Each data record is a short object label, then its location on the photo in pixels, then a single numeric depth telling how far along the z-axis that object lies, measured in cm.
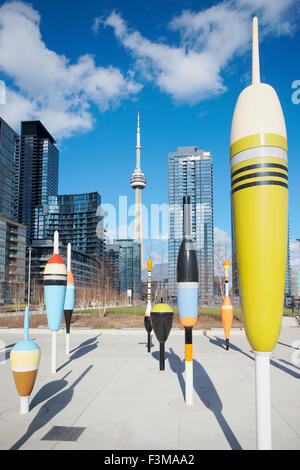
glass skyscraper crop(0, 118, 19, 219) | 11912
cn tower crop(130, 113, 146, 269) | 15862
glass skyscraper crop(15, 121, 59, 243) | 19171
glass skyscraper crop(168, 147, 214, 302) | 15312
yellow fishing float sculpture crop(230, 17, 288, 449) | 344
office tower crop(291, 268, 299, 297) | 15232
